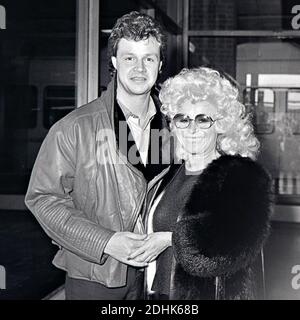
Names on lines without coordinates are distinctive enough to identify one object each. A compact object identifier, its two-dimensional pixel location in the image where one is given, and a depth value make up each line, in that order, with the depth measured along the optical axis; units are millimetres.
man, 1775
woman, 1600
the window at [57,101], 4379
